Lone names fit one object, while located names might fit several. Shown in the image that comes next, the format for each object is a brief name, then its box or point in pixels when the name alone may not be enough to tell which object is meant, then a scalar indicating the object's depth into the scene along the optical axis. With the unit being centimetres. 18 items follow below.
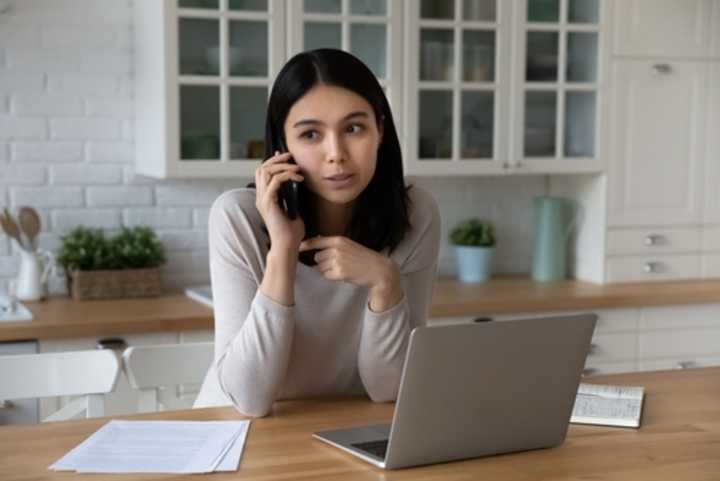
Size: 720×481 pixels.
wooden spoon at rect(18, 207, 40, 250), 341
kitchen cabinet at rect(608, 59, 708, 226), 391
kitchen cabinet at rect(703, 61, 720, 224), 403
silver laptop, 155
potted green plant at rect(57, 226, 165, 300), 344
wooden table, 156
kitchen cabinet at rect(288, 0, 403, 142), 348
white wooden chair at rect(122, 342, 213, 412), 225
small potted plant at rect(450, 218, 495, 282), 399
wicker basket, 343
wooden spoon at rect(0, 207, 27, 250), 338
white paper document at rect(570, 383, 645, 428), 186
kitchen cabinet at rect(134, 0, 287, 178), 336
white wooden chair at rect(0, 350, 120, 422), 214
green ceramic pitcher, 402
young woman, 191
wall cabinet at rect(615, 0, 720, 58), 387
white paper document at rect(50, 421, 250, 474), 156
